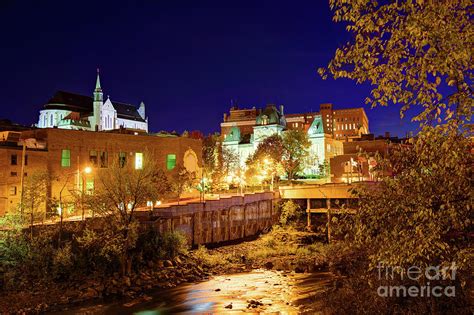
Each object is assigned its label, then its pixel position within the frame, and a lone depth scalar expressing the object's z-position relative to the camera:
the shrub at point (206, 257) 34.53
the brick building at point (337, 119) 173.50
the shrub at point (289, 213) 52.13
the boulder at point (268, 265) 34.72
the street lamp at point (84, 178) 41.81
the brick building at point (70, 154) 37.75
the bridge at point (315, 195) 48.50
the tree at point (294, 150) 88.08
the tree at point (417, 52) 7.79
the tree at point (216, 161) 76.14
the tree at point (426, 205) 8.27
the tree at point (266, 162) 83.12
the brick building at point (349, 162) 70.55
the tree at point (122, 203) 29.23
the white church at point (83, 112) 121.69
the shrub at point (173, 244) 32.94
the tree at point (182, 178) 51.28
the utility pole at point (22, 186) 30.66
